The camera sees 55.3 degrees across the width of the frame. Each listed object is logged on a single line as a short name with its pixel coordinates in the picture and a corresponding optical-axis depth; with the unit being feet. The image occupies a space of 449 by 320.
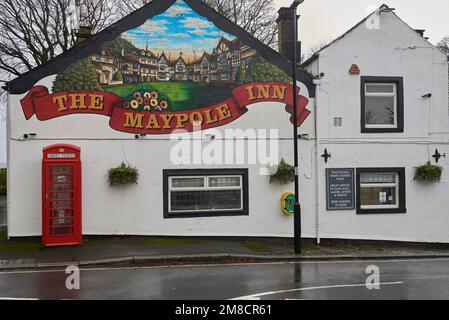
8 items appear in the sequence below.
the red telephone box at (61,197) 39.40
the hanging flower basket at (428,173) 48.52
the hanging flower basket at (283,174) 46.35
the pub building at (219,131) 42.39
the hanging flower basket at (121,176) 43.01
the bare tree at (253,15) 95.55
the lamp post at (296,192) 40.83
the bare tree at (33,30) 84.53
